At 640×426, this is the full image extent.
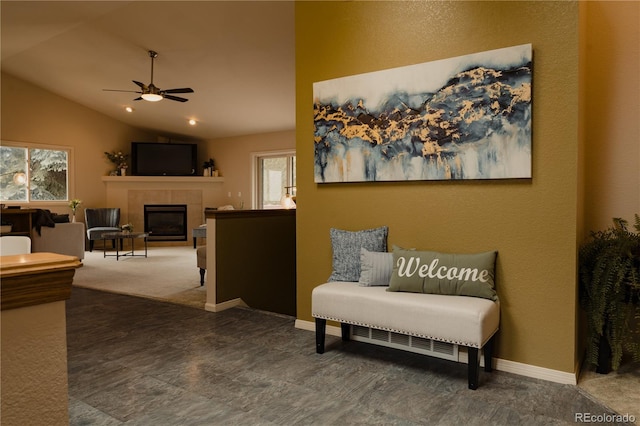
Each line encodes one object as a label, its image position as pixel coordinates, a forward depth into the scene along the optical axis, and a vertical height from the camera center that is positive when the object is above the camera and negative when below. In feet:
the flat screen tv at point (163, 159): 32.17 +3.62
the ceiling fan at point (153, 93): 19.38 +5.27
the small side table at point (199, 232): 23.84 -1.52
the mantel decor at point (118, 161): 32.01 +3.43
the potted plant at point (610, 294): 7.80 -1.74
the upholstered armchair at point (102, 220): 28.14 -0.97
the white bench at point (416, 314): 7.61 -2.16
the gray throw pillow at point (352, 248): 10.02 -1.04
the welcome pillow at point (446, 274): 8.32 -1.42
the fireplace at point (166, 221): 32.12 -1.16
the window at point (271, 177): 31.27 +2.10
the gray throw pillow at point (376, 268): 9.37 -1.44
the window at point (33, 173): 27.30 +2.29
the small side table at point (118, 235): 25.04 -1.73
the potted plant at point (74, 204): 28.19 +0.16
